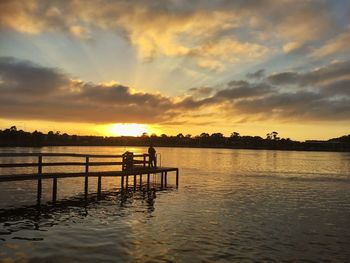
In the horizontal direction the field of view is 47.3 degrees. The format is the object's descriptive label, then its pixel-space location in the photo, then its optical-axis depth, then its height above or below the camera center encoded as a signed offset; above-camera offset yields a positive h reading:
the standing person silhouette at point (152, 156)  34.11 -0.47
